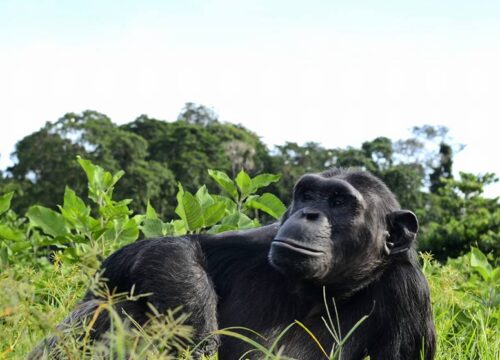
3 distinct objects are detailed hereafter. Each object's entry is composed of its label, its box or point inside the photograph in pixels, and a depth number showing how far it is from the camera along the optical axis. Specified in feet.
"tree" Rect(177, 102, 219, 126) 276.41
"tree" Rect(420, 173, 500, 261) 75.41
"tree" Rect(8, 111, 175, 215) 205.67
